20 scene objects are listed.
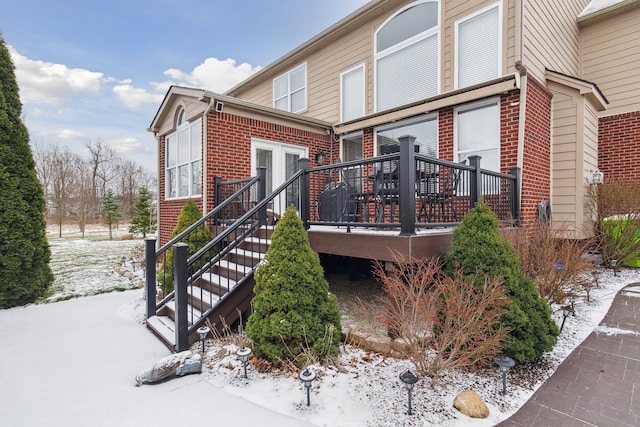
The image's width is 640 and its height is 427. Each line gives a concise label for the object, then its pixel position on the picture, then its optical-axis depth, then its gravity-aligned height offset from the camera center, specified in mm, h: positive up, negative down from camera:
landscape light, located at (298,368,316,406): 2506 -1334
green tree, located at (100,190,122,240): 18216 +61
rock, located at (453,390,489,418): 2477 -1553
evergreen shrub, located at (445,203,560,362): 2994 -644
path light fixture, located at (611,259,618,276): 6226 -1002
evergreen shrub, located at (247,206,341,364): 3182 -972
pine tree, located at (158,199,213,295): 5719 -481
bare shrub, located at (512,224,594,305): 4238 -746
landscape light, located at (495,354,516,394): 2742 -1333
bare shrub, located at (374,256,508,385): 2762 -1010
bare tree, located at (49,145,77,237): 21267 +2476
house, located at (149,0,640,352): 5929 +2303
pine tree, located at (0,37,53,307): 5359 -24
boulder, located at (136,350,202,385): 3008 -1558
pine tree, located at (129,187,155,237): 17312 -461
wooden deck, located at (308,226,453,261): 3529 -390
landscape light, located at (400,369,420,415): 2443 -1319
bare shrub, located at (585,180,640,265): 6112 -100
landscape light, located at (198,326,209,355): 3564 -1375
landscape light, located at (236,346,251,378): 3011 -1380
